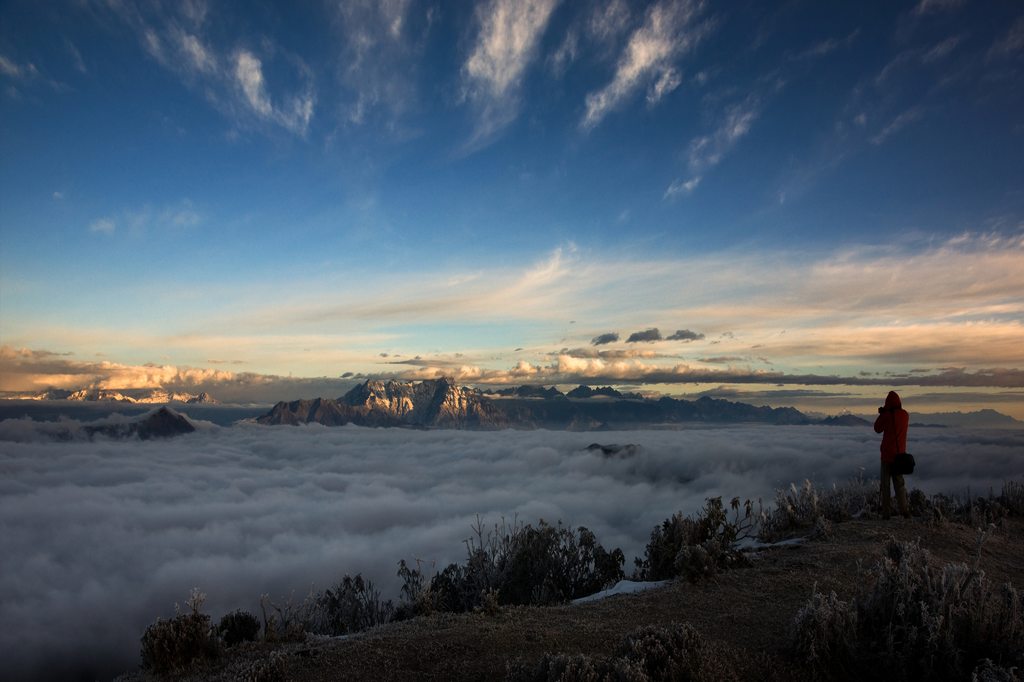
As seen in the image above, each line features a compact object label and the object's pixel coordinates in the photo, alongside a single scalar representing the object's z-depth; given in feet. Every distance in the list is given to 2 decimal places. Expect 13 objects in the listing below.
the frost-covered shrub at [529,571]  31.94
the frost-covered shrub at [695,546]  24.71
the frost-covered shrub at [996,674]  11.74
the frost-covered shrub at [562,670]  12.68
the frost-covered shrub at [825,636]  14.87
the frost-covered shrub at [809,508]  37.91
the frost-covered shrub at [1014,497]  40.98
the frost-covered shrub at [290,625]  21.30
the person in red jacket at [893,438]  37.27
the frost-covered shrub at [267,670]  15.81
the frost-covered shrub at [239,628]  23.46
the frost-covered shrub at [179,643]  19.26
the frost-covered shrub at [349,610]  31.48
